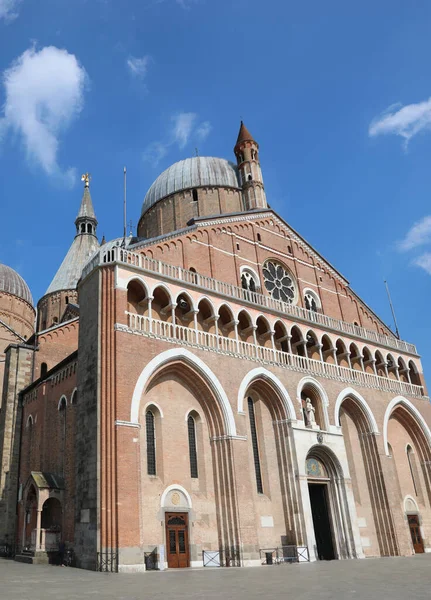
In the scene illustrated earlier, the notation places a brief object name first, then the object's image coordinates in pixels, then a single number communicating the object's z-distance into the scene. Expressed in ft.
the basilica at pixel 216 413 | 62.90
